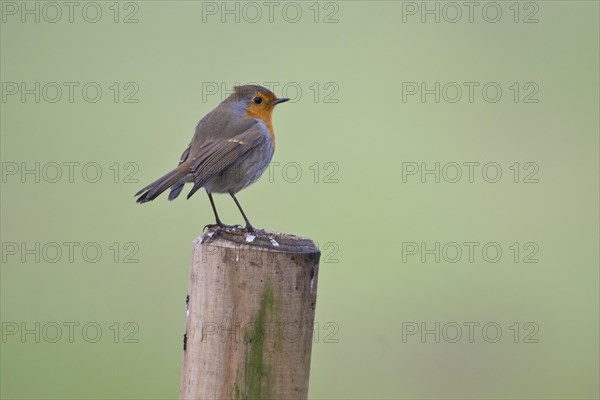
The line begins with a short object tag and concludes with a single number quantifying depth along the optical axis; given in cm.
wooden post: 667
